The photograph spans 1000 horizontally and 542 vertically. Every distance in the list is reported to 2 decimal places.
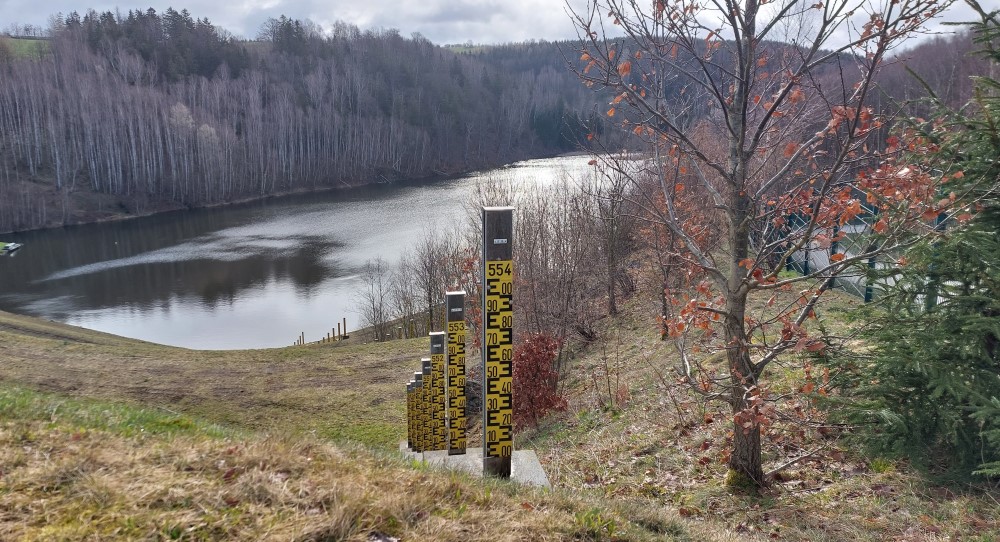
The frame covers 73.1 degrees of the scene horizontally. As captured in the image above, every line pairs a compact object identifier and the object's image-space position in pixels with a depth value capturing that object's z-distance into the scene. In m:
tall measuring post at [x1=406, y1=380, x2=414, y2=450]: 12.44
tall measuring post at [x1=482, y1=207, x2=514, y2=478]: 6.09
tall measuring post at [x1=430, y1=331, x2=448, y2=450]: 11.45
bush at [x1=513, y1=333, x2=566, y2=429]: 13.50
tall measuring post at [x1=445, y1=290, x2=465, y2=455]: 9.56
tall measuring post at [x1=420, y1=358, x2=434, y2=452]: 11.67
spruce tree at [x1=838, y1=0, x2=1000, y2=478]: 5.62
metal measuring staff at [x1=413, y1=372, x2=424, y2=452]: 11.94
